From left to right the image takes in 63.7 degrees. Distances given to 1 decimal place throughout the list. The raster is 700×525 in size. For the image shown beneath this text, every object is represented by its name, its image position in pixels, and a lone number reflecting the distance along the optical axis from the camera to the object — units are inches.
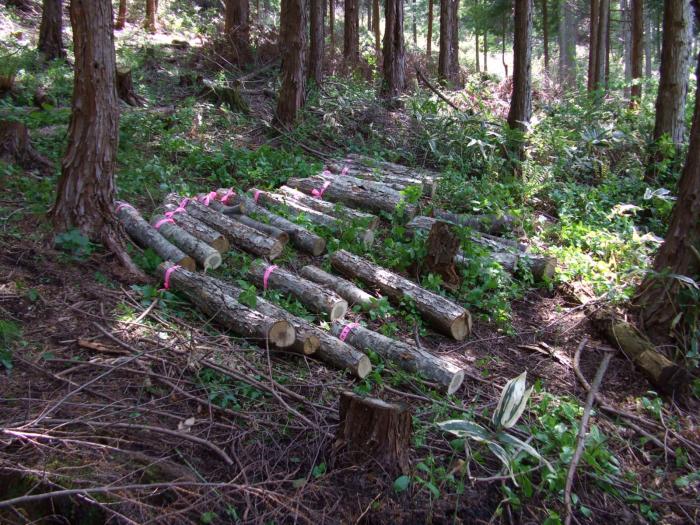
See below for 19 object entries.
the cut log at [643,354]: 186.7
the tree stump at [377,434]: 131.2
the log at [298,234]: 254.1
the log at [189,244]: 226.4
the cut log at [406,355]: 176.1
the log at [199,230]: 240.0
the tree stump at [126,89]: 431.5
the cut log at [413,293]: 210.5
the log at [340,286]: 216.5
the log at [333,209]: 275.4
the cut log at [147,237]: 223.0
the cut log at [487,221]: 286.4
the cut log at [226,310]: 181.9
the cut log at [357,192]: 298.5
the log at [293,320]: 183.0
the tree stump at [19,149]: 292.4
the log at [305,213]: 264.7
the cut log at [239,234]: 243.1
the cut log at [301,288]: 205.2
